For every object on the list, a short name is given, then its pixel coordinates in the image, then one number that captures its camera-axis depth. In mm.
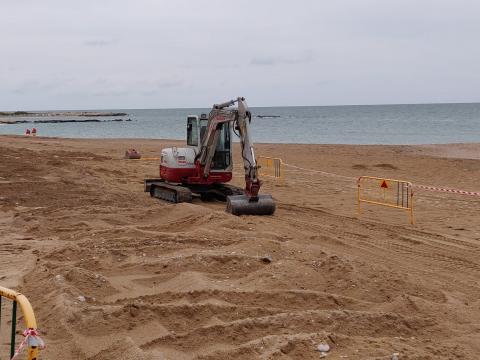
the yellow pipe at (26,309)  4070
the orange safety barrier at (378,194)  17938
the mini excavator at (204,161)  15969
